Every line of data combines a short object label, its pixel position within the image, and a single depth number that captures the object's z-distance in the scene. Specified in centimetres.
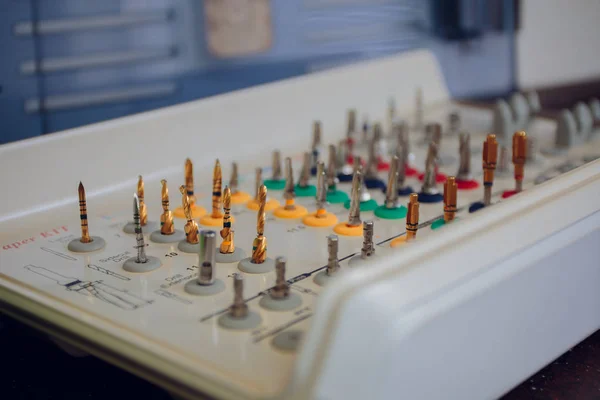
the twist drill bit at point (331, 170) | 39
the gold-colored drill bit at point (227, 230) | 34
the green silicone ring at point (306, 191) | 39
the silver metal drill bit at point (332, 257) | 32
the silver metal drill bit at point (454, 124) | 47
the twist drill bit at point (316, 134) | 44
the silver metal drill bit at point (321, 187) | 37
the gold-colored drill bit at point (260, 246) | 33
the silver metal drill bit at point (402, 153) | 40
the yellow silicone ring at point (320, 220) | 37
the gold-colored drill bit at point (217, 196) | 37
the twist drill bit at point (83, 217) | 35
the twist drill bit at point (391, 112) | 48
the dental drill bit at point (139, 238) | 34
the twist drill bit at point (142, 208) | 36
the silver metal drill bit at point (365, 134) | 45
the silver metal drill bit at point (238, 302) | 31
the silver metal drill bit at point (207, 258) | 32
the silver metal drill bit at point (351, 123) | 45
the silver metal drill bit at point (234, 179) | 39
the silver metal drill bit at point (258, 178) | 39
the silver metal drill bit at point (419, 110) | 47
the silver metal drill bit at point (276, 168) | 40
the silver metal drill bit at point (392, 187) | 37
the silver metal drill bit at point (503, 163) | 41
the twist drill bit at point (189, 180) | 38
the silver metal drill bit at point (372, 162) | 40
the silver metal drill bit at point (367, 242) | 33
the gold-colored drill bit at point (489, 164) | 37
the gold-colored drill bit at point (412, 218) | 34
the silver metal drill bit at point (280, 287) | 31
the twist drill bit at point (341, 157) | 41
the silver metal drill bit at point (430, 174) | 39
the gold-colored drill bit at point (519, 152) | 38
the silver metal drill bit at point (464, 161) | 40
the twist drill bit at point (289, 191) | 38
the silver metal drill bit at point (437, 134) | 43
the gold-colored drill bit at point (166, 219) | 35
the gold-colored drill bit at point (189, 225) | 35
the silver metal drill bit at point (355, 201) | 36
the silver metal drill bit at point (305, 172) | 39
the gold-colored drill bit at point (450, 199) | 35
